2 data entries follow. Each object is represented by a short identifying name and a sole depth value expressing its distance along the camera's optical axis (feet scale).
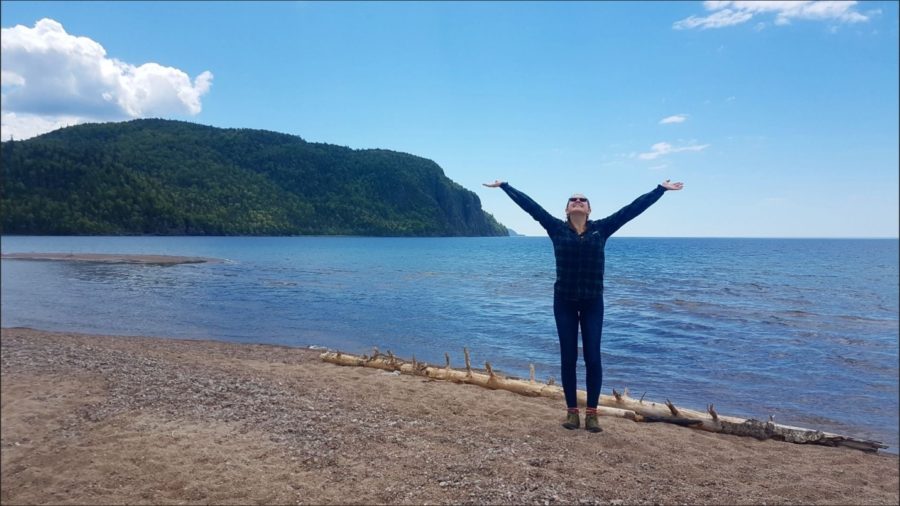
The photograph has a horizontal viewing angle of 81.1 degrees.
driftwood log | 31.78
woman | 24.95
